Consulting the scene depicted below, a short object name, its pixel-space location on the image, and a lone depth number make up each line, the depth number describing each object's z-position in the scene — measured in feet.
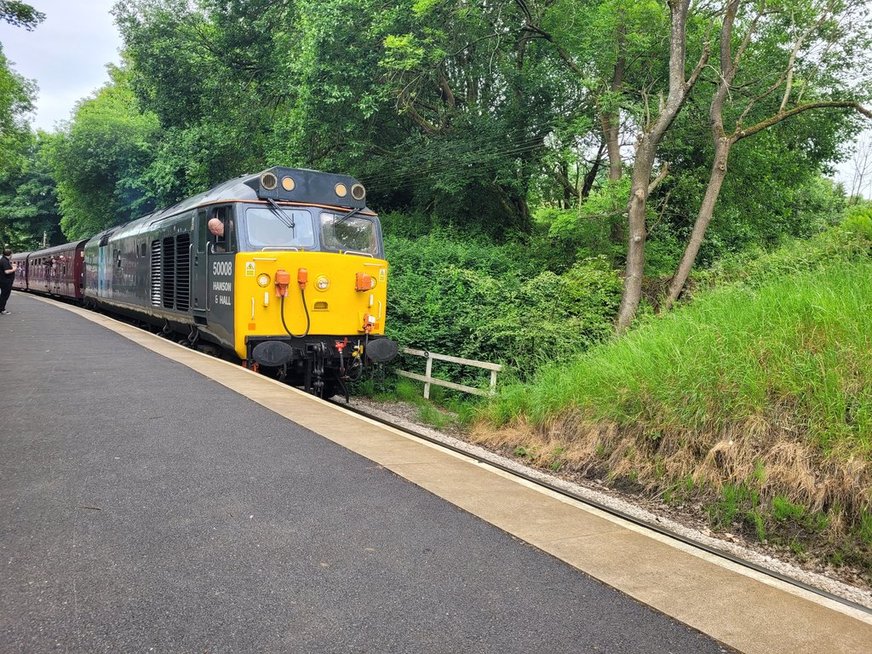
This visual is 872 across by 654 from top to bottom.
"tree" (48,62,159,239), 106.32
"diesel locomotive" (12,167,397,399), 31.32
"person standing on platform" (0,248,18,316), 55.06
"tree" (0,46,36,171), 101.05
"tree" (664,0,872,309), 41.06
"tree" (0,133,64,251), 162.61
